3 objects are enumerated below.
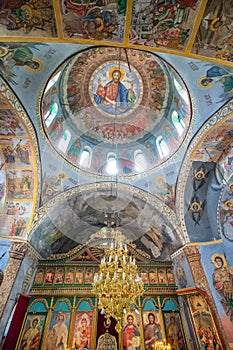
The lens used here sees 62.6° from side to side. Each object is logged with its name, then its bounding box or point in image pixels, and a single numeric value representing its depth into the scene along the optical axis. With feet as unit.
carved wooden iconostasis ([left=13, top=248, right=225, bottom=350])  25.70
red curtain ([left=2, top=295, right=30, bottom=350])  23.81
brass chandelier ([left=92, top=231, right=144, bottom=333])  16.71
